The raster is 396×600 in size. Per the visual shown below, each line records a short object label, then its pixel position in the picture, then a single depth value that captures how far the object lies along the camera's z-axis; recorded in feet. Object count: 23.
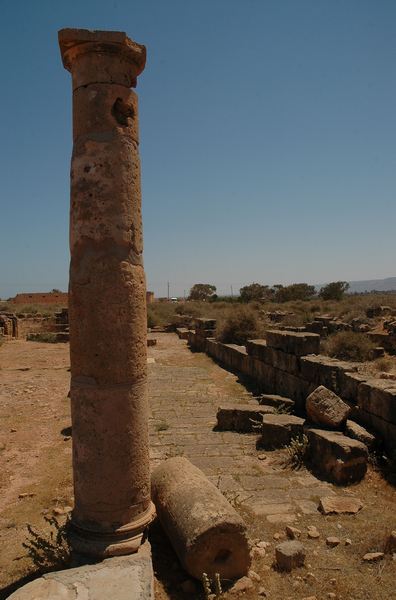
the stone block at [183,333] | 76.13
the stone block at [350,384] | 24.50
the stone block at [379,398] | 20.89
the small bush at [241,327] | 52.90
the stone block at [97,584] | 9.41
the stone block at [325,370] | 26.50
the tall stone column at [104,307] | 12.04
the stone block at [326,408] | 23.06
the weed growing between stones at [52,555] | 12.10
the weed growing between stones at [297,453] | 21.43
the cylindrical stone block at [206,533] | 12.23
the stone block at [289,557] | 13.09
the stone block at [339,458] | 19.30
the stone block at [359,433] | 21.09
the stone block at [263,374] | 35.60
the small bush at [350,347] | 42.75
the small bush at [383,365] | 35.94
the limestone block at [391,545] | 13.65
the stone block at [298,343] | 31.50
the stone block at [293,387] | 30.07
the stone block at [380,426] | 20.72
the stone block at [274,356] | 31.99
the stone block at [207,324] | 61.52
